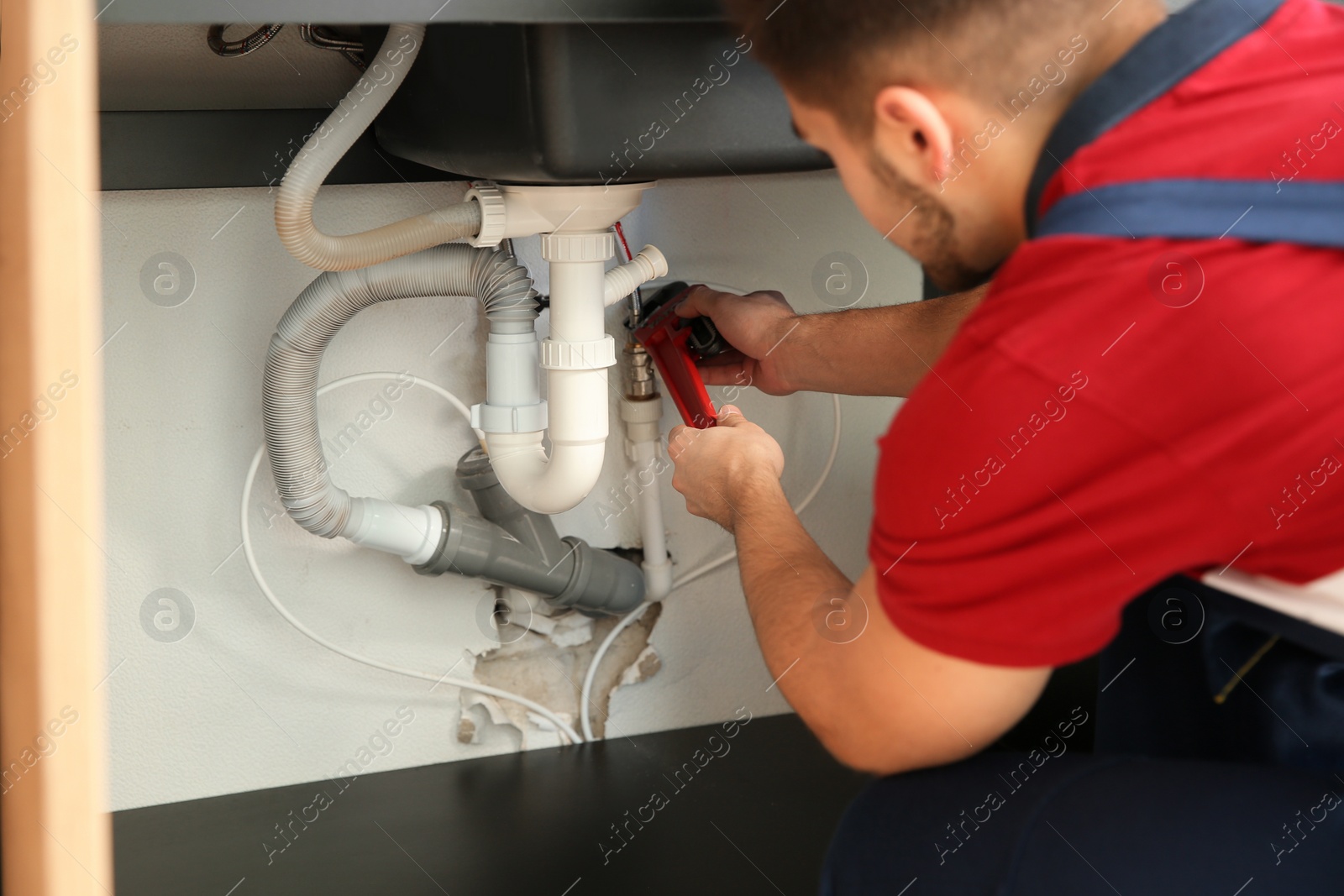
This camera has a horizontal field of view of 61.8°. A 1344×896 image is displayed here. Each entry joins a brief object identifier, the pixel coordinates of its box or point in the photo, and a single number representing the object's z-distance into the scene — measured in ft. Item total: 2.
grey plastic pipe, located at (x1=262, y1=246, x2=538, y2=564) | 2.93
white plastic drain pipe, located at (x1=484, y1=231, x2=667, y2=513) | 2.76
